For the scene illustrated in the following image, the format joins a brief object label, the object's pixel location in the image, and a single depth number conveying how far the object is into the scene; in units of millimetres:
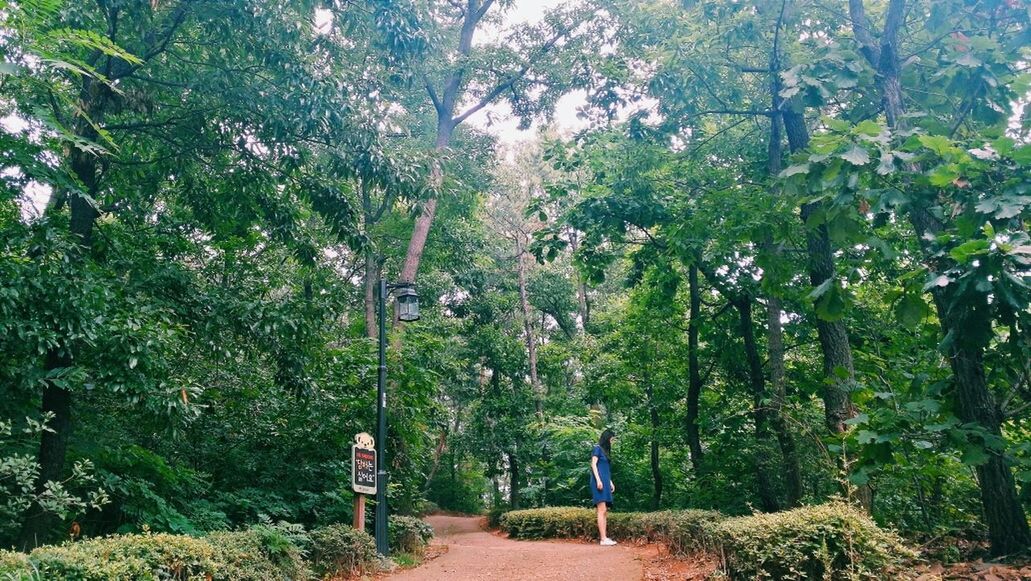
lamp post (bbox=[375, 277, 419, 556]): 7977
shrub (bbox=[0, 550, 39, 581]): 3246
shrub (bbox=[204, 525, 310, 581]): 4992
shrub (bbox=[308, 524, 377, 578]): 6691
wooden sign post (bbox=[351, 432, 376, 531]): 7949
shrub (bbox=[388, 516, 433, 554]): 9312
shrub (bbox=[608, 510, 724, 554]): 6660
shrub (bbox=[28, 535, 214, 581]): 3598
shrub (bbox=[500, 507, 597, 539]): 10864
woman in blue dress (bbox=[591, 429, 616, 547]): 8719
